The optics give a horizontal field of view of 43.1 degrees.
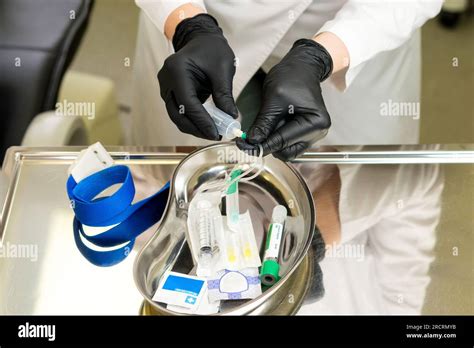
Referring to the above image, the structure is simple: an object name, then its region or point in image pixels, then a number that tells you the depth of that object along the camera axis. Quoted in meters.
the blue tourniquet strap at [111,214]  0.94
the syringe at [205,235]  0.90
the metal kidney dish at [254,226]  0.87
